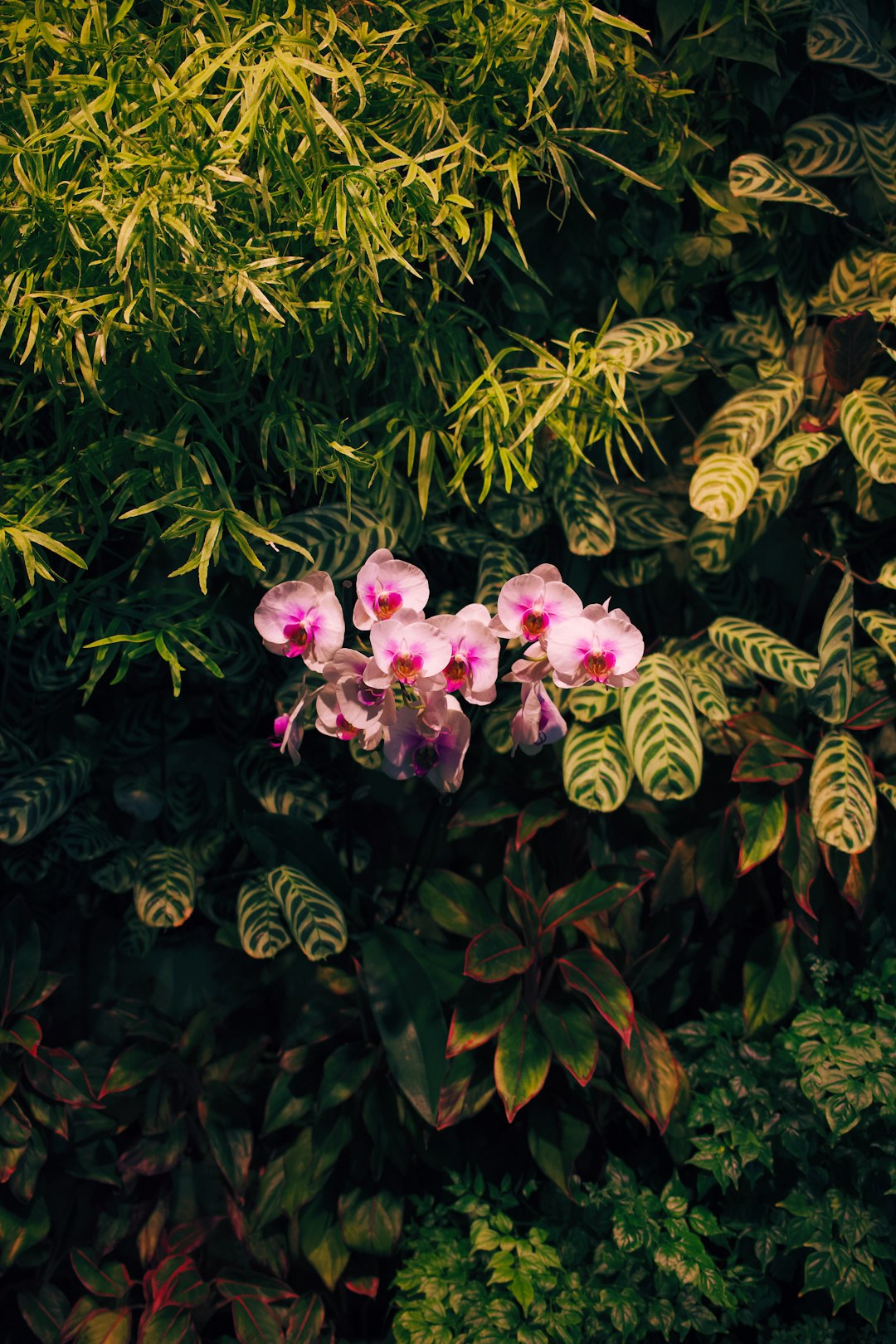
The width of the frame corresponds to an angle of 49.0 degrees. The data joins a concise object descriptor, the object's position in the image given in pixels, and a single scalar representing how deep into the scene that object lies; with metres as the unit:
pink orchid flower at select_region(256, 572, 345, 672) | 1.24
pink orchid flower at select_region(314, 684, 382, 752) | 1.24
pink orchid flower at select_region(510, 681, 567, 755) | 1.28
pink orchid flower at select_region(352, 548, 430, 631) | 1.24
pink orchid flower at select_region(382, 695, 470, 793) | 1.25
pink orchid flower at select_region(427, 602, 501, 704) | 1.22
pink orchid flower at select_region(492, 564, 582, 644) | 1.26
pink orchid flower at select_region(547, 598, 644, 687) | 1.23
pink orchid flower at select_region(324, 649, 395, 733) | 1.21
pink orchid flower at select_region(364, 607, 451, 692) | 1.17
